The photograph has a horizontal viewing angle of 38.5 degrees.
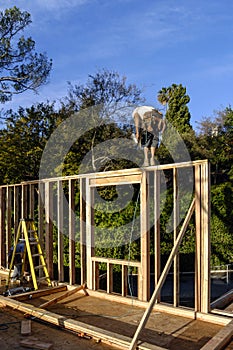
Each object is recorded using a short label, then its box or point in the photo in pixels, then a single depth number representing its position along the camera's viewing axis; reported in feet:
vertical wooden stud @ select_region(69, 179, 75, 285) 18.29
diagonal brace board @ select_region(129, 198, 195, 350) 10.02
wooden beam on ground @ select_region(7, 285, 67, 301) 16.03
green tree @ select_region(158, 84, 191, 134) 64.64
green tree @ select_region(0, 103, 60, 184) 40.27
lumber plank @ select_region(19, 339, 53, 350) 10.54
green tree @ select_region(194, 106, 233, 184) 52.80
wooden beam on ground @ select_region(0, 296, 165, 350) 10.51
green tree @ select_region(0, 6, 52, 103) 38.75
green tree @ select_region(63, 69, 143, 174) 43.16
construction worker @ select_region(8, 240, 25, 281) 20.11
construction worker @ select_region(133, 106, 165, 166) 16.87
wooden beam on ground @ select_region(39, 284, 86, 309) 14.98
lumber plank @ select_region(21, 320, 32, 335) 11.87
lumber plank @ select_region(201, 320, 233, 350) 9.43
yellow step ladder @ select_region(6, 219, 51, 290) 17.83
